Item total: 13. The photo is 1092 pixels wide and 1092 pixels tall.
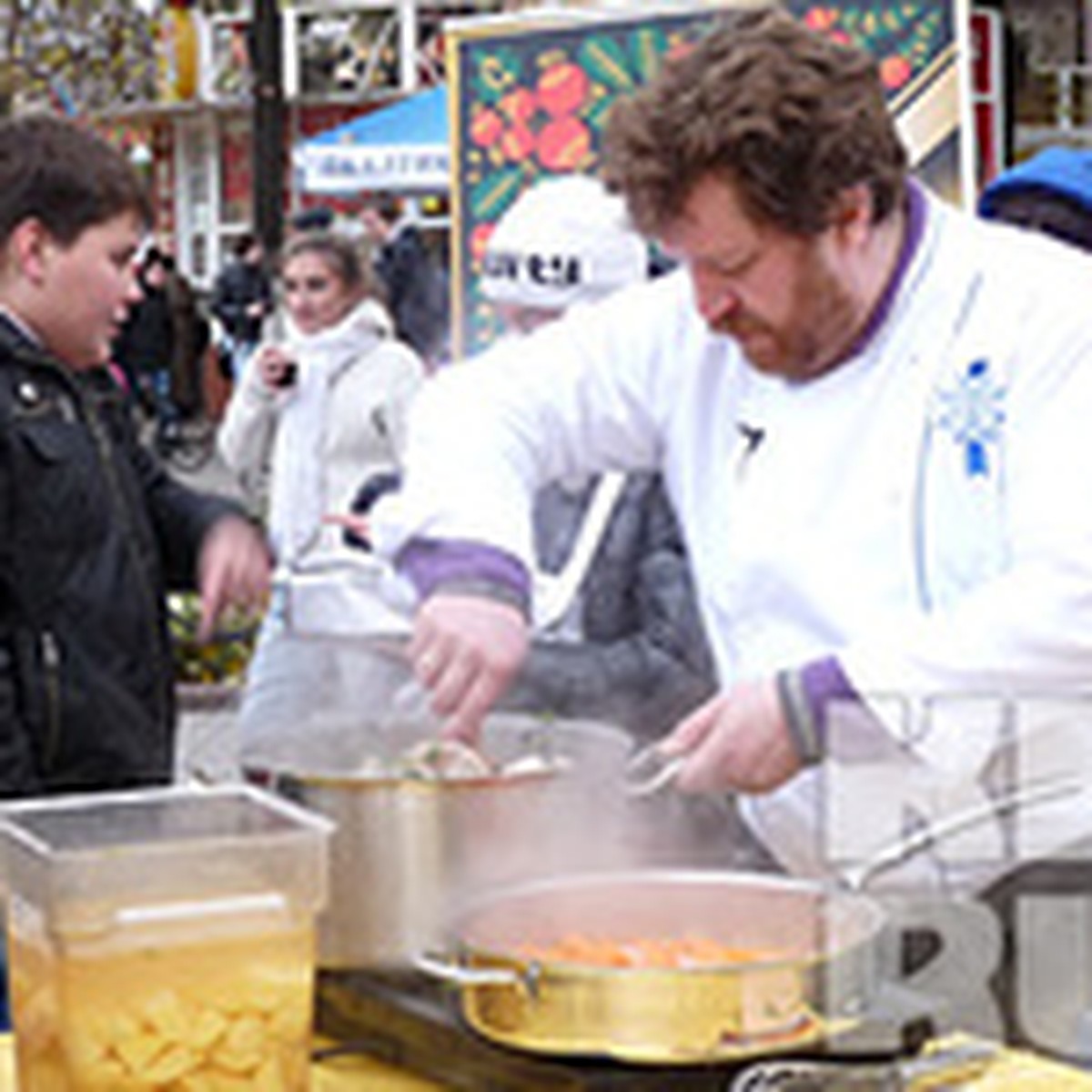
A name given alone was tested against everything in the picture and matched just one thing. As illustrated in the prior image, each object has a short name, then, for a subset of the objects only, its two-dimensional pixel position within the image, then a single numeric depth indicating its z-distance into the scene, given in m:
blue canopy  12.13
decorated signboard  4.01
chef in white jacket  2.46
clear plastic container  2.10
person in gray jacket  3.17
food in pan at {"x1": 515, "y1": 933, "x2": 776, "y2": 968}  2.17
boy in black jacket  3.14
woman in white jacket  6.78
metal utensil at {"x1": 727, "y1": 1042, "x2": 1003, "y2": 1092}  2.10
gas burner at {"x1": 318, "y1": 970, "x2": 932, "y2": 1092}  2.12
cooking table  2.24
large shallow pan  2.10
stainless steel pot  2.29
